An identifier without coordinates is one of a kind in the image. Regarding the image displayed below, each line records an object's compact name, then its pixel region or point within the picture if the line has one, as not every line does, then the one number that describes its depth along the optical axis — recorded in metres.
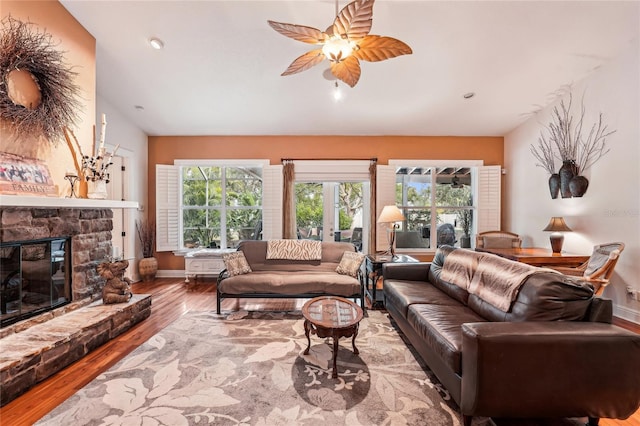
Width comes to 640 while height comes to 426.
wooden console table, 3.45
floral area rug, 1.65
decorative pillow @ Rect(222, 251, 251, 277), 3.45
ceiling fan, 1.76
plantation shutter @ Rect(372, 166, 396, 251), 4.93
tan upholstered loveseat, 3.21
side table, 3.51
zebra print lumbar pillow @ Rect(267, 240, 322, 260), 3.79
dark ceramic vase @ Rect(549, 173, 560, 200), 3.88
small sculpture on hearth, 2.87
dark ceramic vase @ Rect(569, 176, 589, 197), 3.53
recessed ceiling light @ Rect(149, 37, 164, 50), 2.98
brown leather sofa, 1.43
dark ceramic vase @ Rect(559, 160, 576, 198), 3.66
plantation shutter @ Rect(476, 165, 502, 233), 5.00
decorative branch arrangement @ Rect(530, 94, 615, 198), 3.44
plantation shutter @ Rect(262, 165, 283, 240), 4.96
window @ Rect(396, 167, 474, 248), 5.21
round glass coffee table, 2.02
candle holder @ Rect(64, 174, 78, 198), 2.57
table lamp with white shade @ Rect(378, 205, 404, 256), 3.69
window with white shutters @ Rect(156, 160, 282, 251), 5.20
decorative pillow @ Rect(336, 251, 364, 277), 3.47
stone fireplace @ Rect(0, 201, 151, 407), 1.91
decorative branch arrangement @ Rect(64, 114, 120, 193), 2.72
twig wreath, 2.08
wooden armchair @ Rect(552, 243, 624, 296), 2.89
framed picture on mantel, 2.05
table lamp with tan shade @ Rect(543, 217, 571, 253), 3.61
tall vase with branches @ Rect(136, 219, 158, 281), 4.72
